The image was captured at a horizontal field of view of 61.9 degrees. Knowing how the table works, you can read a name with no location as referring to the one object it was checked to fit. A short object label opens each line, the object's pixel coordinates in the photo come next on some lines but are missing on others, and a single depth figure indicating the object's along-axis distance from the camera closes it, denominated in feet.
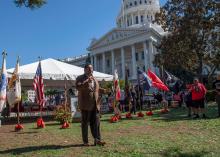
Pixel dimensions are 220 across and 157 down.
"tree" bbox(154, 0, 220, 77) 49.46
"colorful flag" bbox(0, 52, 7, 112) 18.18
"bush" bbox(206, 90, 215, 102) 47.97
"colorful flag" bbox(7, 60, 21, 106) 21.73
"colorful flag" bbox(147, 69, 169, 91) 29.17
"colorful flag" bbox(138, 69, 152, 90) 30.44
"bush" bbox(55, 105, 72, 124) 22.92
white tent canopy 29.44
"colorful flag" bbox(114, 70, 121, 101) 27.97
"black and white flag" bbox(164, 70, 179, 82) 45.79
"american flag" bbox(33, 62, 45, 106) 24.57
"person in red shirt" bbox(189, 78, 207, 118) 24.07
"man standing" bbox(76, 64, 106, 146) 13.03
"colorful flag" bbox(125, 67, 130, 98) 33.29
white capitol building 144.14
